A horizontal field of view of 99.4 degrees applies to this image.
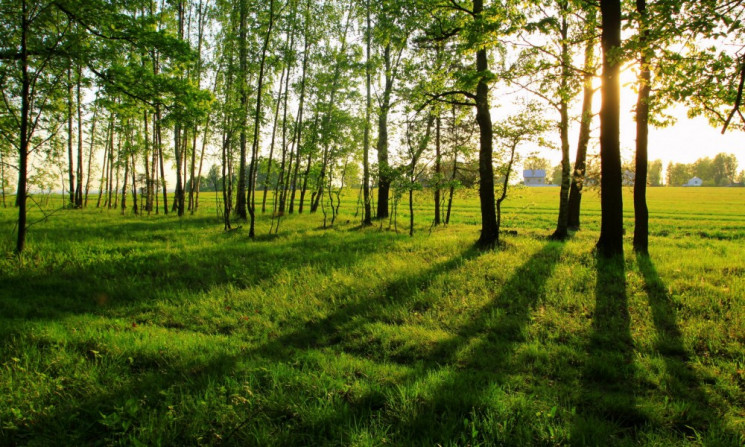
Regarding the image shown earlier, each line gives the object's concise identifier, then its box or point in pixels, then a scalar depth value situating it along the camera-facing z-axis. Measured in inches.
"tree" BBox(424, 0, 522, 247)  337.7
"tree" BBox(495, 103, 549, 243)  454.0
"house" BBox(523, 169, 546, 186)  5324.8
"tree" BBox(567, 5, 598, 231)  349.7
